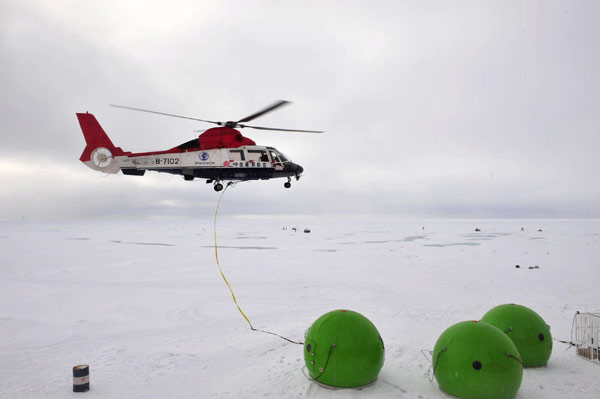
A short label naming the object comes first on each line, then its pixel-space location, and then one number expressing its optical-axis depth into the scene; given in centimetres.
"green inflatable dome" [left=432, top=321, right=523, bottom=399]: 832
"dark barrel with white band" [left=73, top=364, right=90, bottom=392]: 1001
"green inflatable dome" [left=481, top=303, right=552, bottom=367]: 1081
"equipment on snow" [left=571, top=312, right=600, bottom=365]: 1175
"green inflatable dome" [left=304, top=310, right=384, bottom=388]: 929
